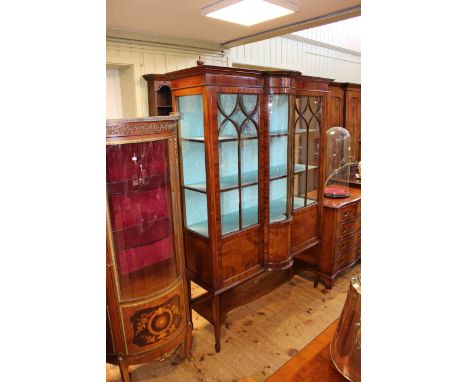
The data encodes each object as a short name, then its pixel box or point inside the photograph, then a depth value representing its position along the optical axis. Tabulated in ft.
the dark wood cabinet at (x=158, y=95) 8.21
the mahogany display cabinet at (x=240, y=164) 6.04
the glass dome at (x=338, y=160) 10.14
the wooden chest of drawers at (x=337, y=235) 8.75
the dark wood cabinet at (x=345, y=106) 11.80
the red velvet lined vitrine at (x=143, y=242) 5.20
